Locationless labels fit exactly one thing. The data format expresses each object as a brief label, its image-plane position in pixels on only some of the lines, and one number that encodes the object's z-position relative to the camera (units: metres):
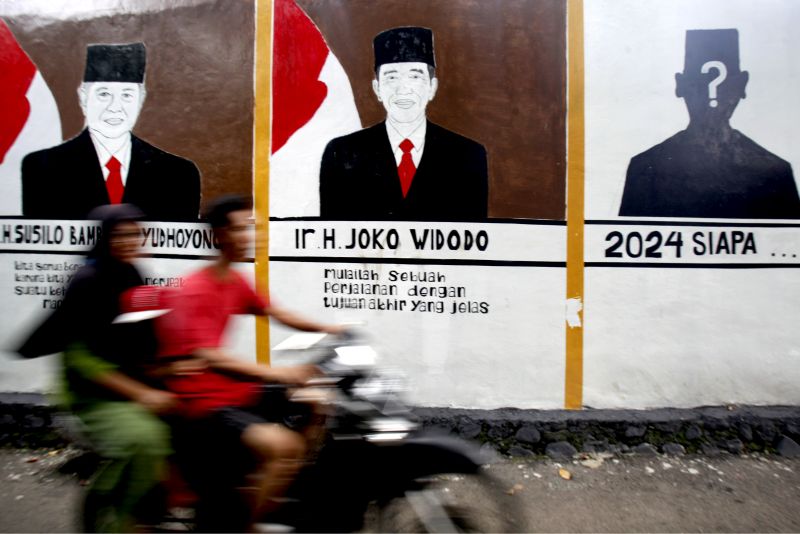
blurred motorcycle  2.10
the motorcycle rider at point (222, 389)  2.07
